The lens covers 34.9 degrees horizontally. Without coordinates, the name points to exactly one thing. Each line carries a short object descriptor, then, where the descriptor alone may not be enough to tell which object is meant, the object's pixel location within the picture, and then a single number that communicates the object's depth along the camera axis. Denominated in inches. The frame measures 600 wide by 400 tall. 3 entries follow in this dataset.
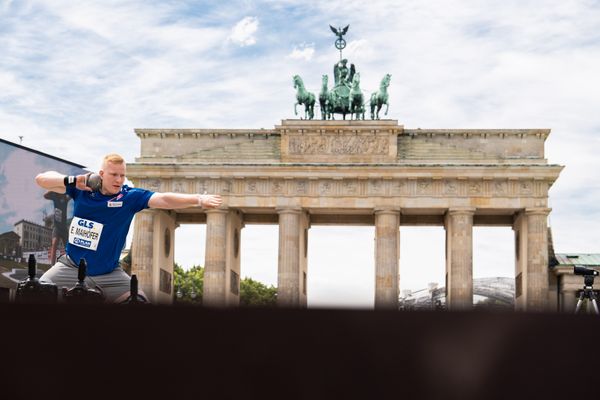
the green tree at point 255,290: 4540.1
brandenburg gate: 2527.1
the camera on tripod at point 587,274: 1145.8
